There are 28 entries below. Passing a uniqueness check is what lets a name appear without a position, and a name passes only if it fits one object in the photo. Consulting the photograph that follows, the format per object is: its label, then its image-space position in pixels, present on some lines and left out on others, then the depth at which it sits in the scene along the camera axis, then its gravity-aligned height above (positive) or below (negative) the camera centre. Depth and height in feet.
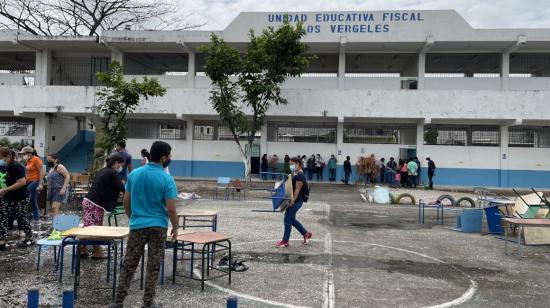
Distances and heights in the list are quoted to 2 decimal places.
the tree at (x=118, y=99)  49.01 +5.92
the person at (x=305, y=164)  80.73 -0.88
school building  76.64 +9.75
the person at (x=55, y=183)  35.35 -2.44
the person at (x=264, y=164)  80.38 -1.07
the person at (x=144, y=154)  35.29 +0.04
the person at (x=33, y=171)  30.63 -1.30
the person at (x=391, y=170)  78.79 -1.47
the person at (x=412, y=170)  72.69 -1.27
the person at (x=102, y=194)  22.21 -1.99
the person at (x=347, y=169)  77.56 -1.49
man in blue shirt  15.71 -2.21
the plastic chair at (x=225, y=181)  54.13 -2.91
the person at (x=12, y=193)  24.88 -2.31
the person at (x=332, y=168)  79.61 -1.43
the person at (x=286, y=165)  77.20 -1.13
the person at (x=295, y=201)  27.30 -2.49
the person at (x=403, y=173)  75.05 -1.83
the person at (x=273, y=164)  80.53 -1.02
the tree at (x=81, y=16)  102.99 +31.17
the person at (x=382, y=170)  79.20 -1.53
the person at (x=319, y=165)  80.28 -1.07
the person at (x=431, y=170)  73.61 -1.21
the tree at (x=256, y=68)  65.57 +13.09
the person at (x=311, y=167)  80.02 -1.35
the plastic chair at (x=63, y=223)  21.04 -3.24
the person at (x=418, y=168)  74.93 -1.00
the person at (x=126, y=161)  32.98 -0.52
